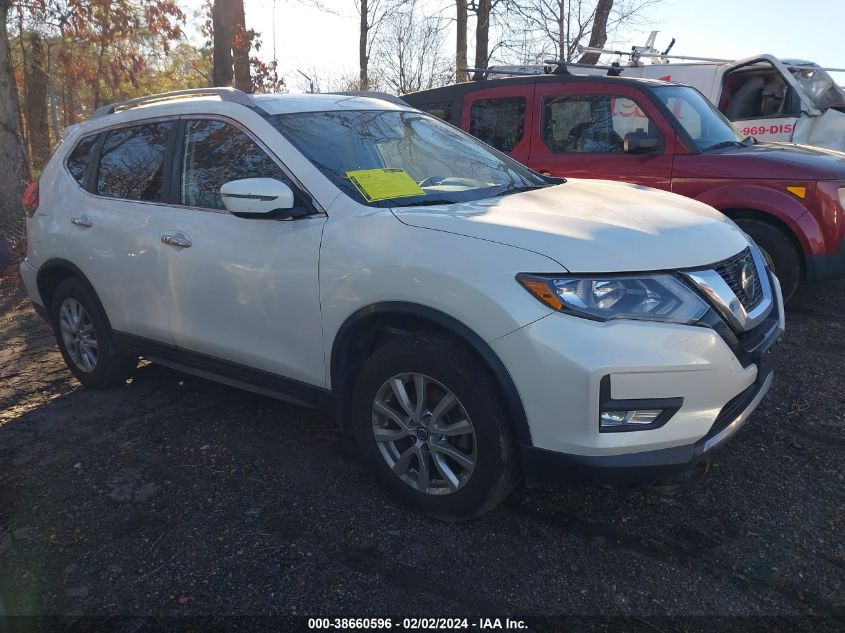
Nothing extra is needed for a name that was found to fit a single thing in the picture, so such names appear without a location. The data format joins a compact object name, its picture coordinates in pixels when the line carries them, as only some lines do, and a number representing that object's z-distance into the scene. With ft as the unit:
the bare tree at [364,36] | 63.36
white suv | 7.73
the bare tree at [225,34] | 36.06
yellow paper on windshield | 9.95
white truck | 29.37
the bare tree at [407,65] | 61.93
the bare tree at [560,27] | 56.03
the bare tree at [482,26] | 51.23
